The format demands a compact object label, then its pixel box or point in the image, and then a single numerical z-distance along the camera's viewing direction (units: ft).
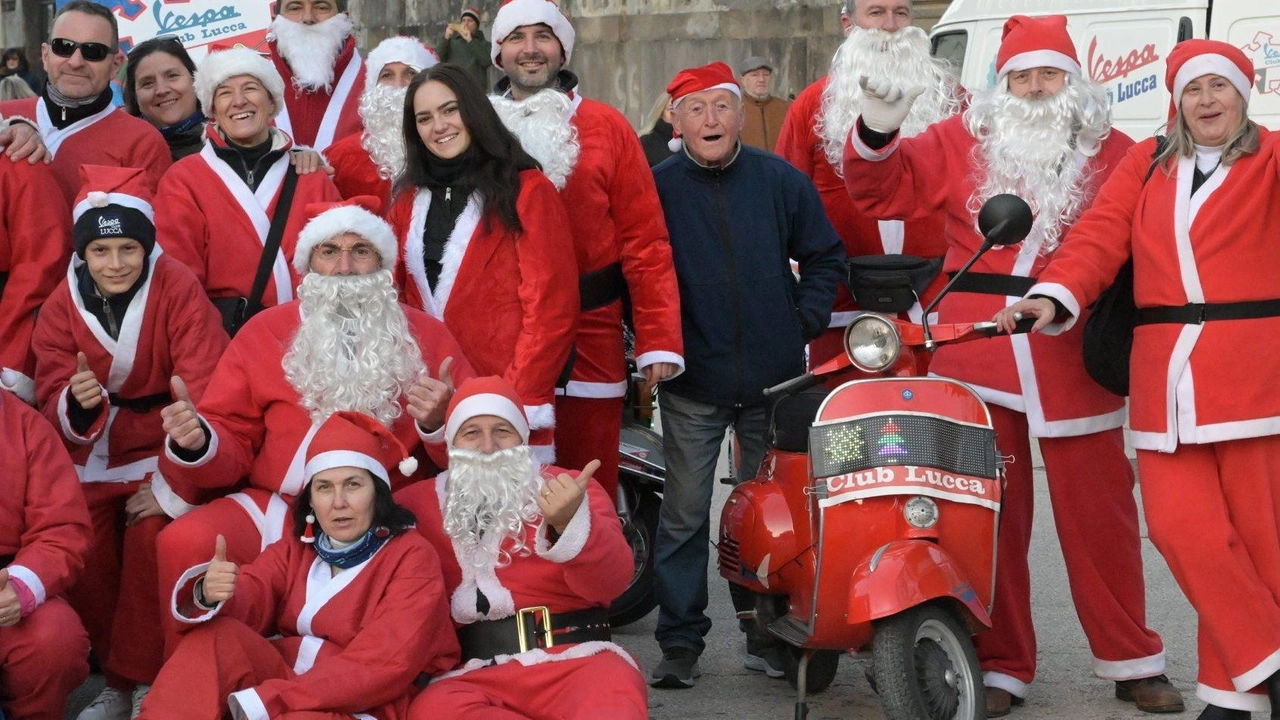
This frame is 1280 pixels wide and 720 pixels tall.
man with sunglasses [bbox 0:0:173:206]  21.34
